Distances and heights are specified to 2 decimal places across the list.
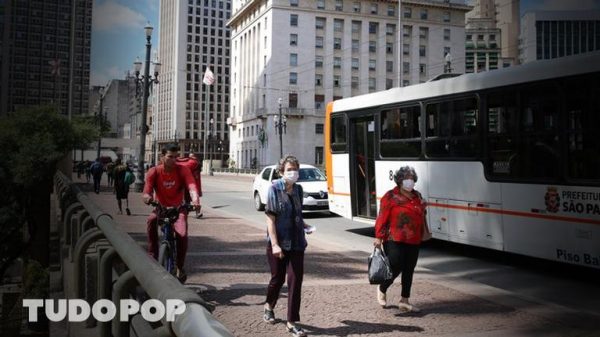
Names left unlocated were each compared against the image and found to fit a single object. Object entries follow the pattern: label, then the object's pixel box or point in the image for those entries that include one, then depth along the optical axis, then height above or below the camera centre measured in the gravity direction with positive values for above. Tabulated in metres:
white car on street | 18.53 -0.18
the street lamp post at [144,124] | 29.80 +3.10
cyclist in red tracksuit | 7.52 -0.11
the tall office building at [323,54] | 84.88 +20.10
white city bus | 8.44 +0.53
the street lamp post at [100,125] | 52.32 +5.61
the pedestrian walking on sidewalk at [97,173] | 30.39 +0.42
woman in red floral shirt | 6.79 -0.59
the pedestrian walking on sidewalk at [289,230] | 5.62 -0.49
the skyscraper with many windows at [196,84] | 103.69 +21.46
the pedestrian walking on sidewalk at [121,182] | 18.77 -0.04
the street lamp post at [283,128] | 79.09 +7.76
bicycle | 7.19 -0.65
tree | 31.69 +0.66
